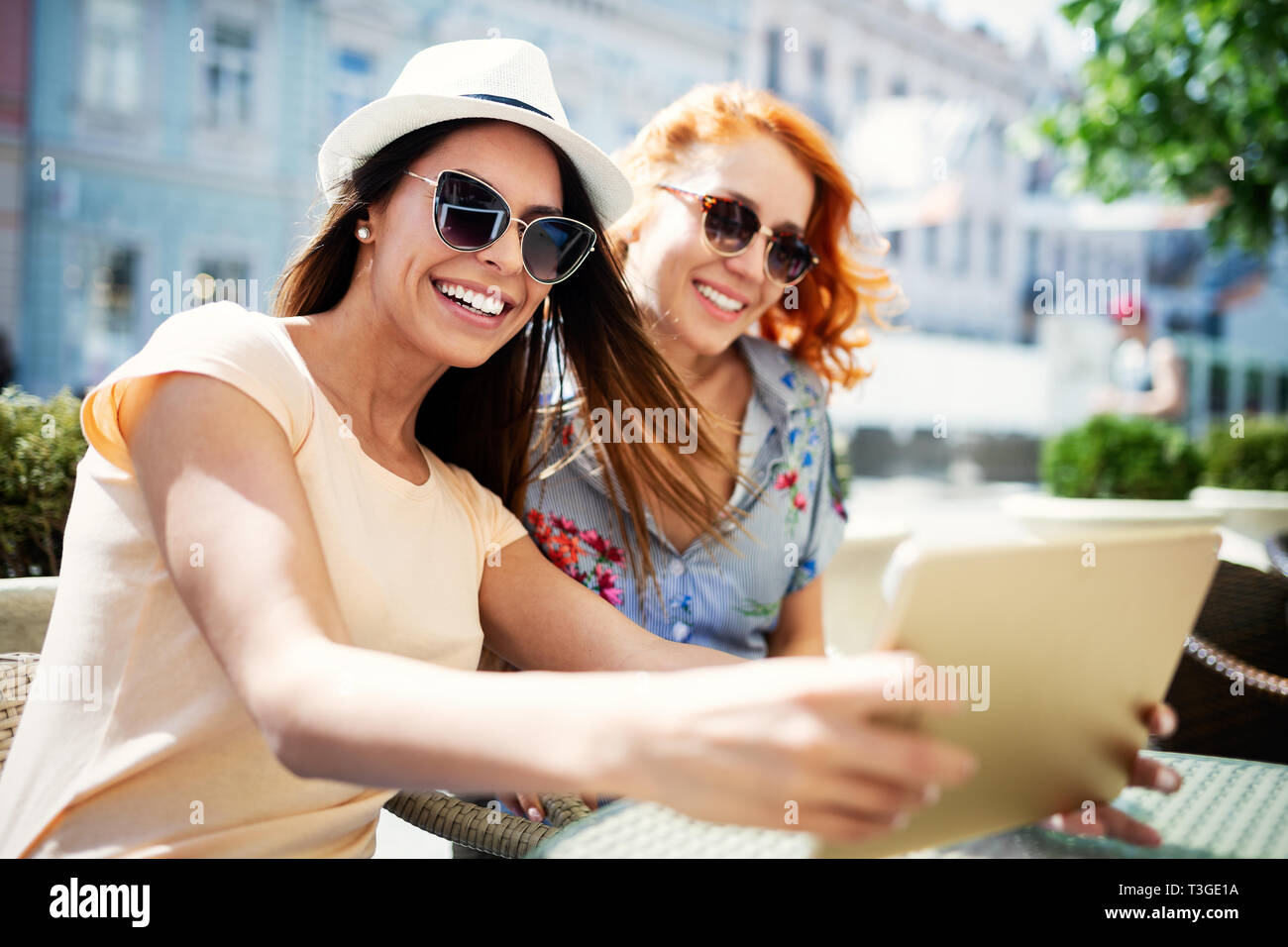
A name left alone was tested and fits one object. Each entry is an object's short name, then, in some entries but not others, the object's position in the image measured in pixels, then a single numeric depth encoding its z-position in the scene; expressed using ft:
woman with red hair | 7.09
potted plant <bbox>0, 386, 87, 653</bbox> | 7.54
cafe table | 3.84
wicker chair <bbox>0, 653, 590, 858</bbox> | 5.27
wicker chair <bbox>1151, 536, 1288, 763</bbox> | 8.27
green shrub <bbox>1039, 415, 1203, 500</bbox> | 20.52
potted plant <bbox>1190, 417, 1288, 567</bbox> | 20.35
